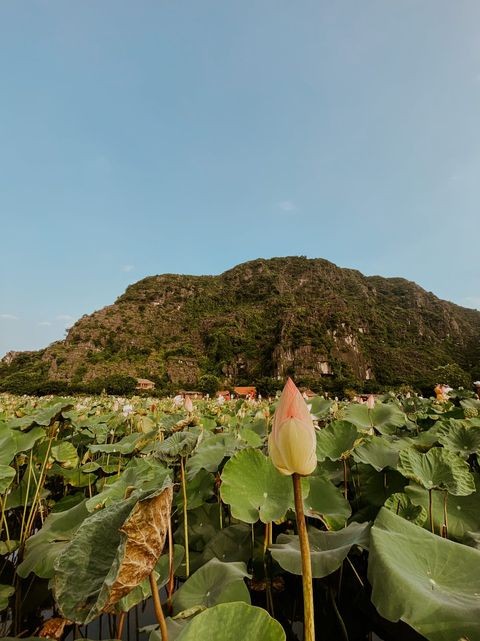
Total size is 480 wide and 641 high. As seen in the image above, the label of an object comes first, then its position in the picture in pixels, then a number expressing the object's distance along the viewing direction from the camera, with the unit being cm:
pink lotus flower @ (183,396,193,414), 244
